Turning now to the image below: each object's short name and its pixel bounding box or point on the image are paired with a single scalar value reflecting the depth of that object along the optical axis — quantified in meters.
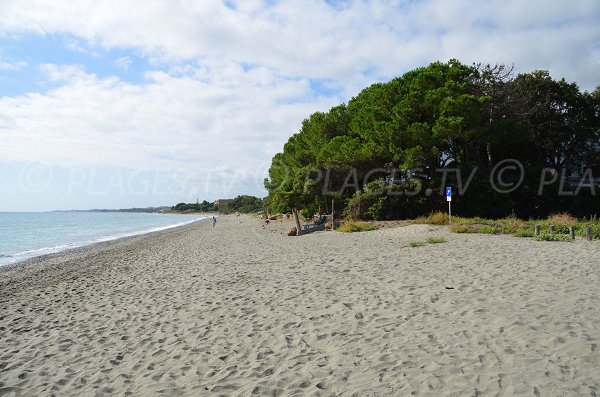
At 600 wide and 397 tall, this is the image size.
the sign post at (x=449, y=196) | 18.35
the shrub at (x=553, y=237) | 13.51
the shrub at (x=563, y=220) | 16.70
